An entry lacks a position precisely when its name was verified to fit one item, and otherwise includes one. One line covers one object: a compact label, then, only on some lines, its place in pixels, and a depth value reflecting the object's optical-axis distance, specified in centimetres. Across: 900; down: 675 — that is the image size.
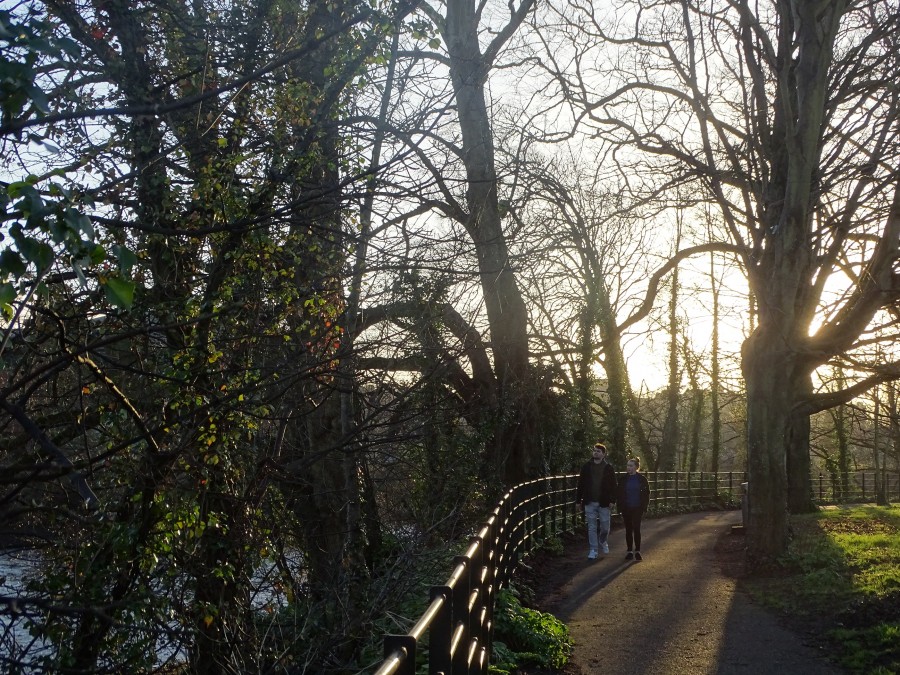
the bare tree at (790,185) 1232
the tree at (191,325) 686
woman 1551
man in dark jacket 1525
